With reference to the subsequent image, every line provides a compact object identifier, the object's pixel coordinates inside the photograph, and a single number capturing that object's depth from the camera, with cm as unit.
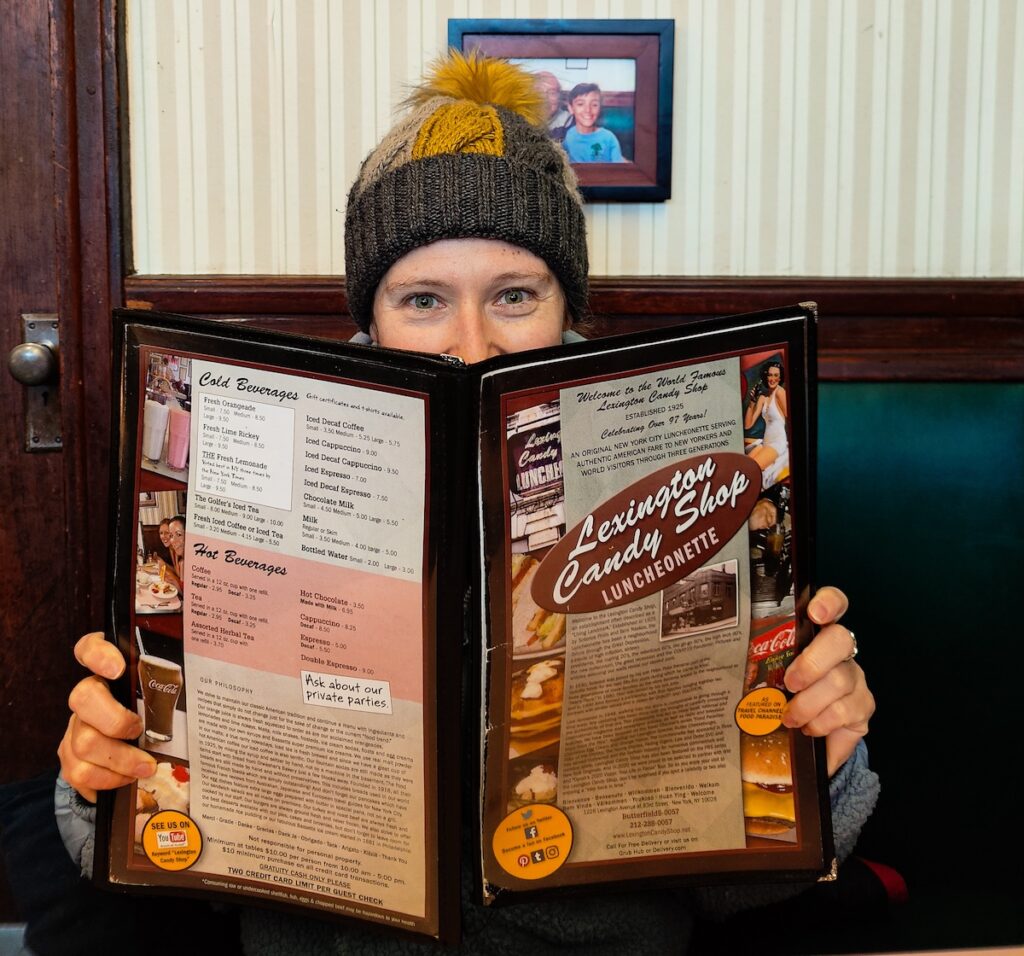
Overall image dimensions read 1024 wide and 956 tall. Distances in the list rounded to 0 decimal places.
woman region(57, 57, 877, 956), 84
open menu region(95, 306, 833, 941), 67
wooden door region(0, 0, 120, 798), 130
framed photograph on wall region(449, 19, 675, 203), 132
